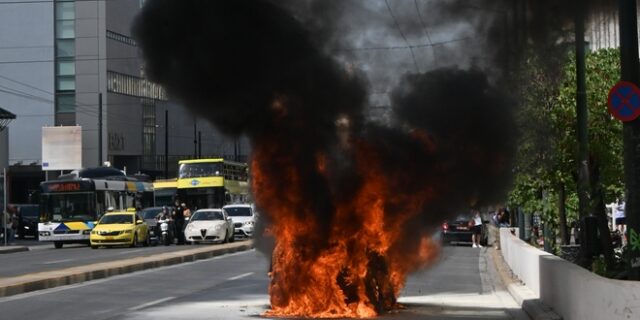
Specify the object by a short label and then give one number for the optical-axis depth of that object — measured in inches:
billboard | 2506.2
